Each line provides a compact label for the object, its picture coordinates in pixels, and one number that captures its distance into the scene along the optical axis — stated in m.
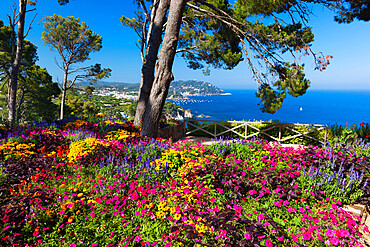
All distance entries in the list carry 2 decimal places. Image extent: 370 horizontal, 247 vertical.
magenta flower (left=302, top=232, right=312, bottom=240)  1.97
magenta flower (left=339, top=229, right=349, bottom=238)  2.03
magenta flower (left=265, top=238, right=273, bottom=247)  1.84
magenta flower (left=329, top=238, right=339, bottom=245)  1.99
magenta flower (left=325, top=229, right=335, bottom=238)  2.08
